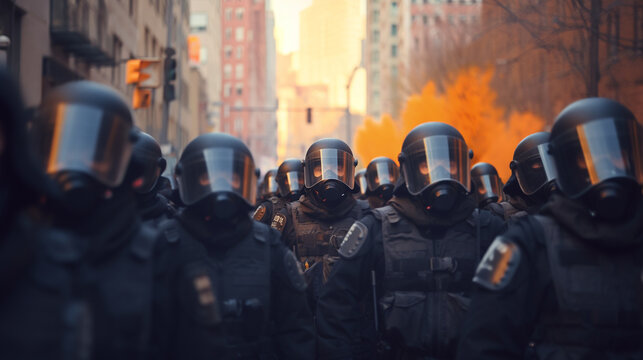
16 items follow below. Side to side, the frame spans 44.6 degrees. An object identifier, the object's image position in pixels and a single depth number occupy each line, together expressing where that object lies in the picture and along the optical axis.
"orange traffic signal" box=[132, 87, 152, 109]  16.81
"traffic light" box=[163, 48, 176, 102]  17.72
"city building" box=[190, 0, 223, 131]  75.31
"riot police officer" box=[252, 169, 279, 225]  8.78
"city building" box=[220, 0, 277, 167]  134.55
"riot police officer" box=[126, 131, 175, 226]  5.82
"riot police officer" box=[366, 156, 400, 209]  11.95
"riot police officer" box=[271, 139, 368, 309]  7.42
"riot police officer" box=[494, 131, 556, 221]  6.36
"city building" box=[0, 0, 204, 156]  16.39
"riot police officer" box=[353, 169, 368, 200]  15.19
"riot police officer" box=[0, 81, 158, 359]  2.61
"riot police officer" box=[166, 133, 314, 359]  4.06
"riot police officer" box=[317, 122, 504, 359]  4.87
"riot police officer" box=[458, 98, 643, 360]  3.43
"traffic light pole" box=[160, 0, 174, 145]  18.72
